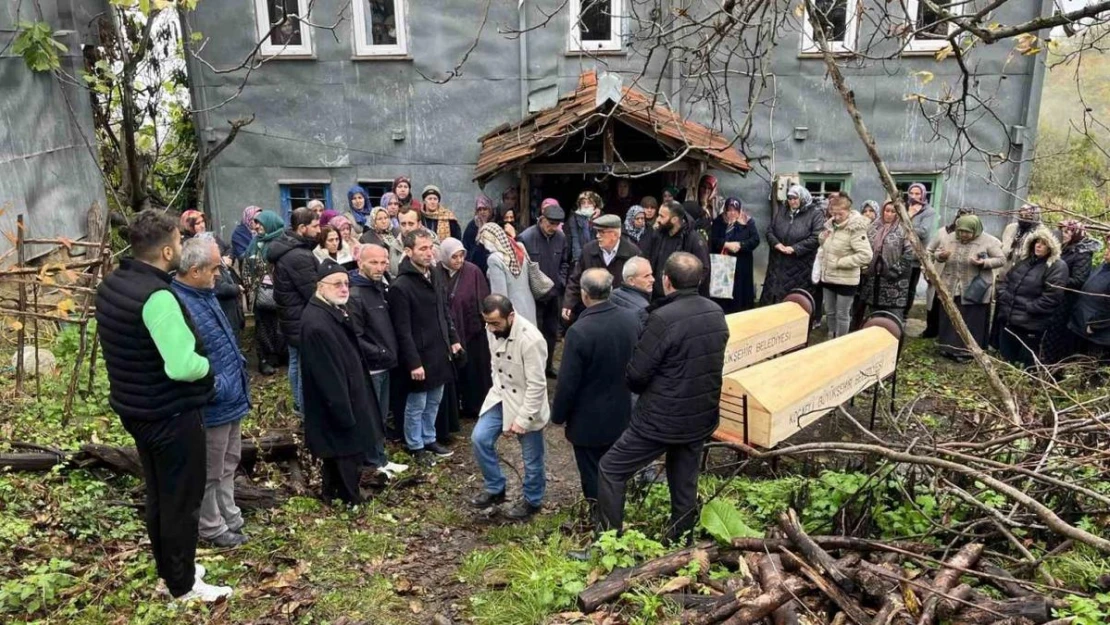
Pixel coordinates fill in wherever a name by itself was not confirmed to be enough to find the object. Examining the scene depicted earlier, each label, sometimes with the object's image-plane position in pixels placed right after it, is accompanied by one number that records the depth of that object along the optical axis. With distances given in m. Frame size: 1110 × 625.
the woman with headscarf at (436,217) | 9.05
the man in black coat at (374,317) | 5.60
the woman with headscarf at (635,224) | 9.05
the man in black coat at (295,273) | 6.30
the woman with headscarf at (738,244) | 9.77
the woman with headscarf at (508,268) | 7.01
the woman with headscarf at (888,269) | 8.51
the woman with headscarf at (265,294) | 7.36
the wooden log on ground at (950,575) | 3.19
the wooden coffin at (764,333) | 6.58
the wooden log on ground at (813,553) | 3.46
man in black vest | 3.52
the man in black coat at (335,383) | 4.80
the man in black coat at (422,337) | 5.86
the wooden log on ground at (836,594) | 3.26
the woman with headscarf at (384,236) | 7.45
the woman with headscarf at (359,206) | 9.49
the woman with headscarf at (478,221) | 9.03
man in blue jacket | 4.00
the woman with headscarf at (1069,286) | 7.48
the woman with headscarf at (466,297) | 6.50
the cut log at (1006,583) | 3.33
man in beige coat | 4.88
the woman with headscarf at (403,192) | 9.49
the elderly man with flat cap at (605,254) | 7.51
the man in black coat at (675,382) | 4.20
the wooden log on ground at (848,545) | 3.76
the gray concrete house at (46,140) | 8.46
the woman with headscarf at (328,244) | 6.48
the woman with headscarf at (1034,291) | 7.51
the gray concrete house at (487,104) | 10.95
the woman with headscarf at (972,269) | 8.27
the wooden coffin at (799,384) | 5.24
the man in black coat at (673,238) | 8.05
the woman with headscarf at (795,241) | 9.21
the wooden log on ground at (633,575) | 3.57
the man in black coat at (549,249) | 7.99
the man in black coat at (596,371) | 4.61
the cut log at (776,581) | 3.24
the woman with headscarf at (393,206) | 8.68
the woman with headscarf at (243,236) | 8.73
